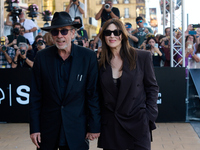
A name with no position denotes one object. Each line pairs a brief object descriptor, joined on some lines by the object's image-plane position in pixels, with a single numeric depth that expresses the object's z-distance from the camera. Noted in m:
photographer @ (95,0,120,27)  10.28
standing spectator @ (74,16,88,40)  10.13
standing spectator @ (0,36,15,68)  9.59
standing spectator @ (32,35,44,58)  10.23
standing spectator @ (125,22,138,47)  9.69
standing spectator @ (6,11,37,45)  11.35
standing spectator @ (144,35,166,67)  9.51
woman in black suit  3.88
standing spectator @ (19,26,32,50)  10.59
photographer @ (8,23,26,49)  10.09
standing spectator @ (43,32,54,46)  9.25
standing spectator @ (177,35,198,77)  9.73
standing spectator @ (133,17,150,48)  10.04
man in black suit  3.70
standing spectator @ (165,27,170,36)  11.83
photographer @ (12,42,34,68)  9.41
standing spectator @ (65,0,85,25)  11.29
